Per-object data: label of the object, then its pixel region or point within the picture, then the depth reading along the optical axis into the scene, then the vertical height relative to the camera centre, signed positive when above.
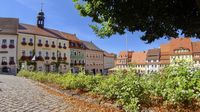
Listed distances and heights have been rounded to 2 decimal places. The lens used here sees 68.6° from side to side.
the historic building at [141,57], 44.10 +1.32
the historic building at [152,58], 42.52 +0.93
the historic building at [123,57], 47.13 +1.32
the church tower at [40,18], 30.47 +9.23
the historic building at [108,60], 44.87 +0.42
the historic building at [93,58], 39.23 +1.01
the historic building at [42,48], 28.59 +2.85
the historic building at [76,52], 35.46 +2.32
